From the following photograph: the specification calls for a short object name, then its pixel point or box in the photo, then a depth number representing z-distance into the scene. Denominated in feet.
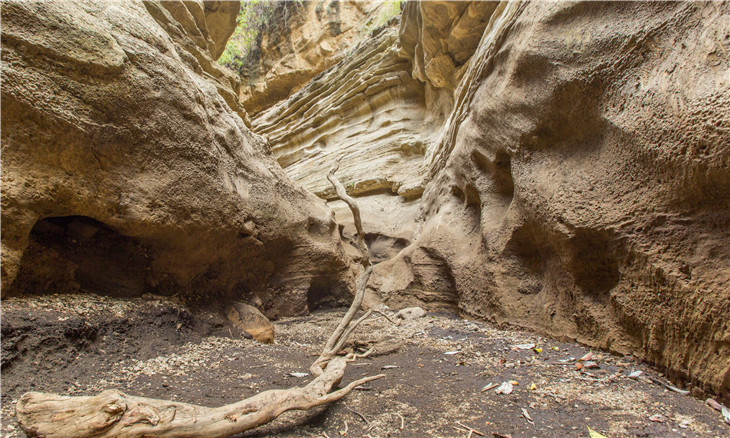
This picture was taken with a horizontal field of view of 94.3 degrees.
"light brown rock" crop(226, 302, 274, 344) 12.80
